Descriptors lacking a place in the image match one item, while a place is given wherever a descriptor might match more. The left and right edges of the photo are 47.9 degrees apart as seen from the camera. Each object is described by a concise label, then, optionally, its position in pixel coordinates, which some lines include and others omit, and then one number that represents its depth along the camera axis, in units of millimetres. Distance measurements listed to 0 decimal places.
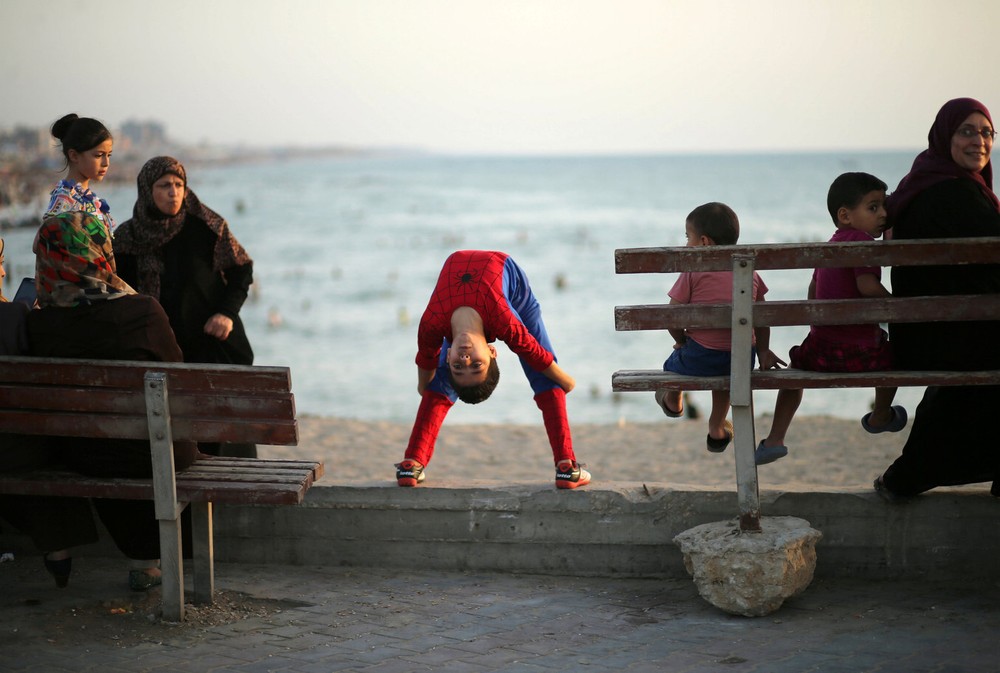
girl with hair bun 5207
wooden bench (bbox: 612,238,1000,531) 4523
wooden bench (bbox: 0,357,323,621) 4414
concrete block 4496
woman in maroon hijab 4688
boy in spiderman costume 5121
